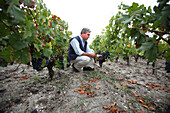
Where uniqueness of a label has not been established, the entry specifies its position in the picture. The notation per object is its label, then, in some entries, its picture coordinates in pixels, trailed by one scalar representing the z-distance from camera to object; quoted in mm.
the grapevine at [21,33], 626
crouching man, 3189
